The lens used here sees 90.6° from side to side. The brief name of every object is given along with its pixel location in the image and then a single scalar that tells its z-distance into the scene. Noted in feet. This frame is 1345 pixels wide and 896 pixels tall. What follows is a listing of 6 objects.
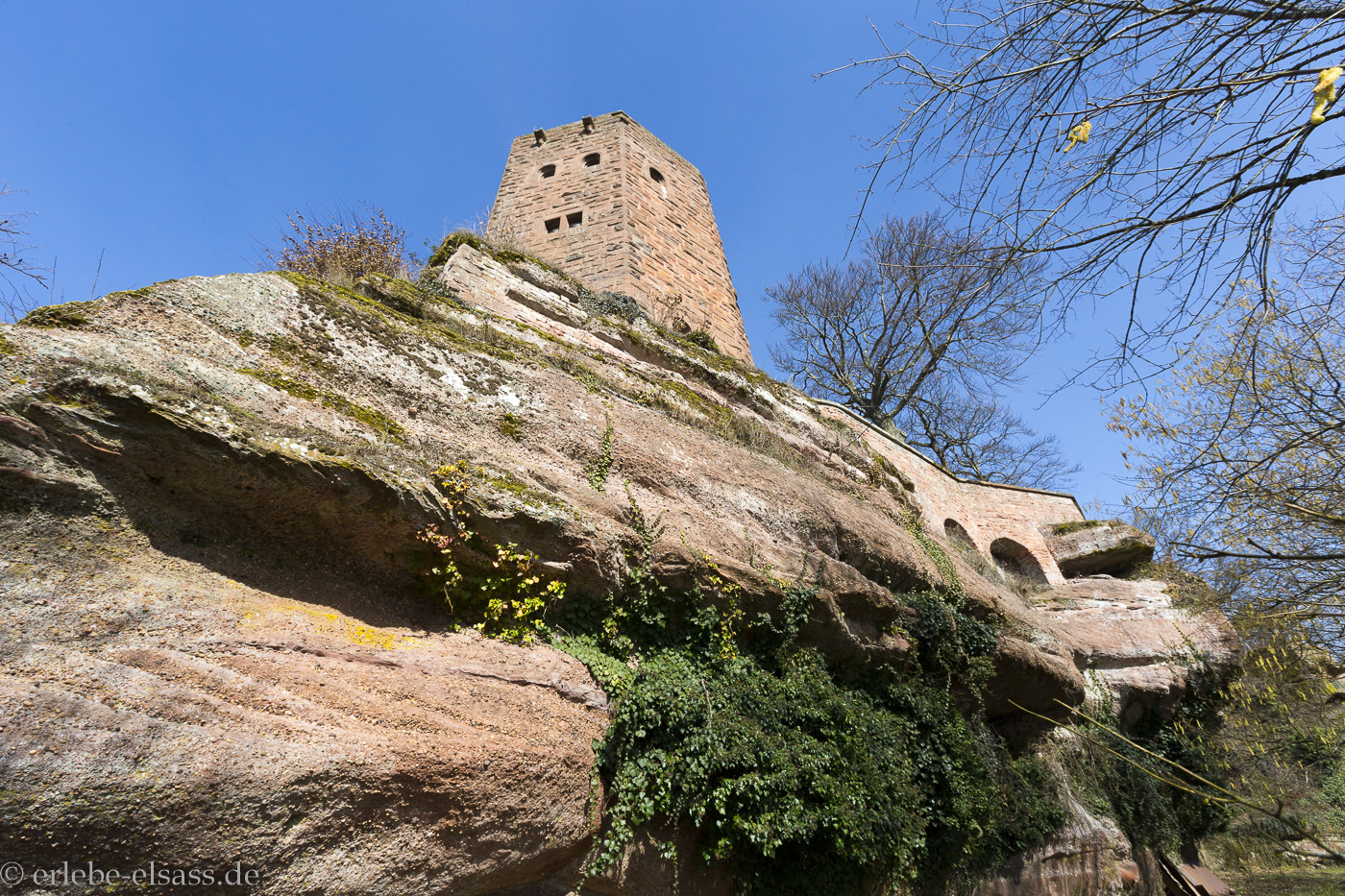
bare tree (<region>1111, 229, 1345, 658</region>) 17.75
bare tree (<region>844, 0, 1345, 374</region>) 10.54
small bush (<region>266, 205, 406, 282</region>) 27.43
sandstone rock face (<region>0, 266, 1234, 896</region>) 8.26
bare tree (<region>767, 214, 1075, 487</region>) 63.05
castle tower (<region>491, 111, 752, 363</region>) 37.04
